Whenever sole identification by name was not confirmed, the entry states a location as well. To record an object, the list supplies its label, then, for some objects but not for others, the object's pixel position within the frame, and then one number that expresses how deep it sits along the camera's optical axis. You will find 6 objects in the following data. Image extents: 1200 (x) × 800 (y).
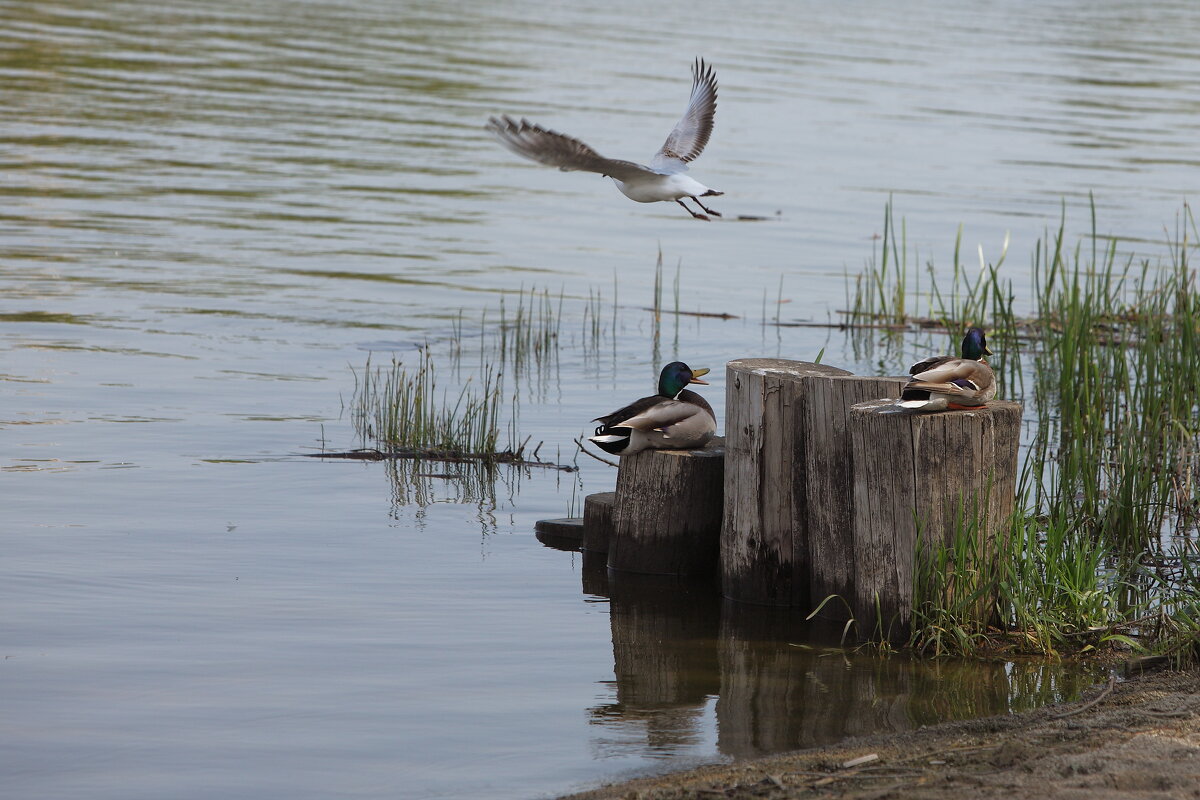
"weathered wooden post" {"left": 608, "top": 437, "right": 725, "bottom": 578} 14.37
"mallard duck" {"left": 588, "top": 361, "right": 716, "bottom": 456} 14.29
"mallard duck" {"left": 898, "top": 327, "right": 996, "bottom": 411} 12.13
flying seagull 12.62
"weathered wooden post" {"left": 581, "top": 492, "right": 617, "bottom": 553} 15.22
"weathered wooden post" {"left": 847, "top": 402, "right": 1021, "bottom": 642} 12.29
